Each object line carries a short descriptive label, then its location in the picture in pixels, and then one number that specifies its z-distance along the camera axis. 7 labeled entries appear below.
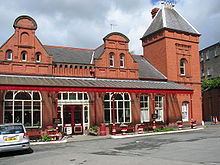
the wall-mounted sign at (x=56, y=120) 16.62
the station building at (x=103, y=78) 17.81
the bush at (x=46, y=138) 15.83
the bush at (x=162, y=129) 20.12
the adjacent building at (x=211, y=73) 33.75
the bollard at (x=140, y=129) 19.24
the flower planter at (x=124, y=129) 18.20
